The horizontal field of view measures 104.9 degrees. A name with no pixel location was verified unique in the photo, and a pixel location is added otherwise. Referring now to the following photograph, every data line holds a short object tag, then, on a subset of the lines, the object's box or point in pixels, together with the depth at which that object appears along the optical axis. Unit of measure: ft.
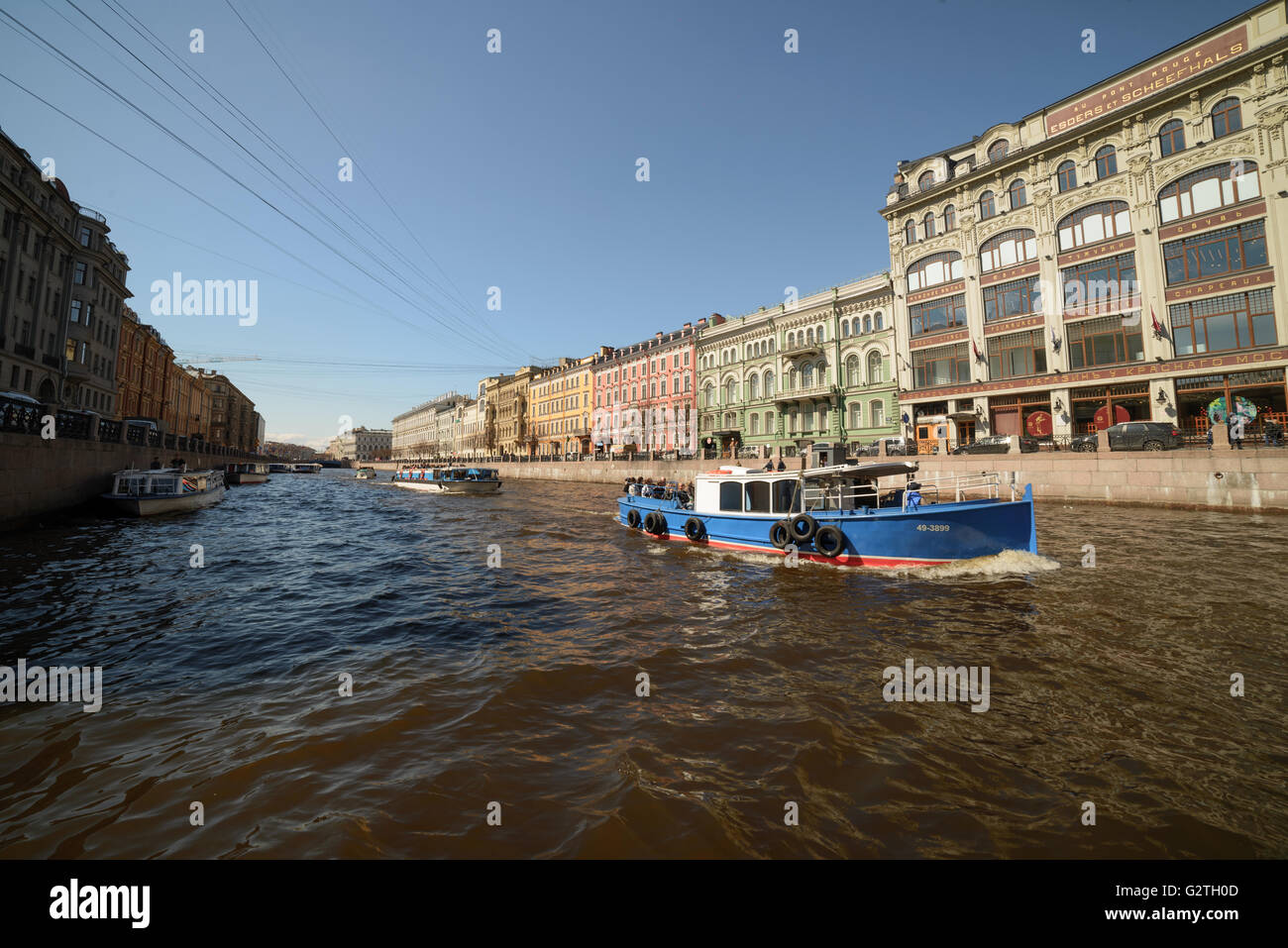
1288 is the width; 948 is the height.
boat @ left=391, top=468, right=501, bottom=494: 148.36
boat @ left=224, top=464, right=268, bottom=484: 180.48
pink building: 181.98
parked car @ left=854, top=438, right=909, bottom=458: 106.22
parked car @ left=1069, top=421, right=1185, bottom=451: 72.18
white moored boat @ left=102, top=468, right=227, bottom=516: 72.95
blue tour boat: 38.11
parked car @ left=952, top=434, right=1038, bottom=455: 88.79
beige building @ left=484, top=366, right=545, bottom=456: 281.95
